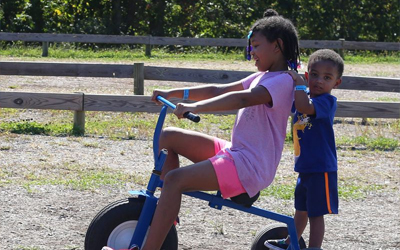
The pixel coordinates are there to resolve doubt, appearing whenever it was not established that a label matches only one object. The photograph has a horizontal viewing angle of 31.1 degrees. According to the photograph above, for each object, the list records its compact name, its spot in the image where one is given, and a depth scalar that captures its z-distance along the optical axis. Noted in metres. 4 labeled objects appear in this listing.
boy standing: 3.79
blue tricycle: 3.62
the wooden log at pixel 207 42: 19.47
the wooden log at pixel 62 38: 18.84
